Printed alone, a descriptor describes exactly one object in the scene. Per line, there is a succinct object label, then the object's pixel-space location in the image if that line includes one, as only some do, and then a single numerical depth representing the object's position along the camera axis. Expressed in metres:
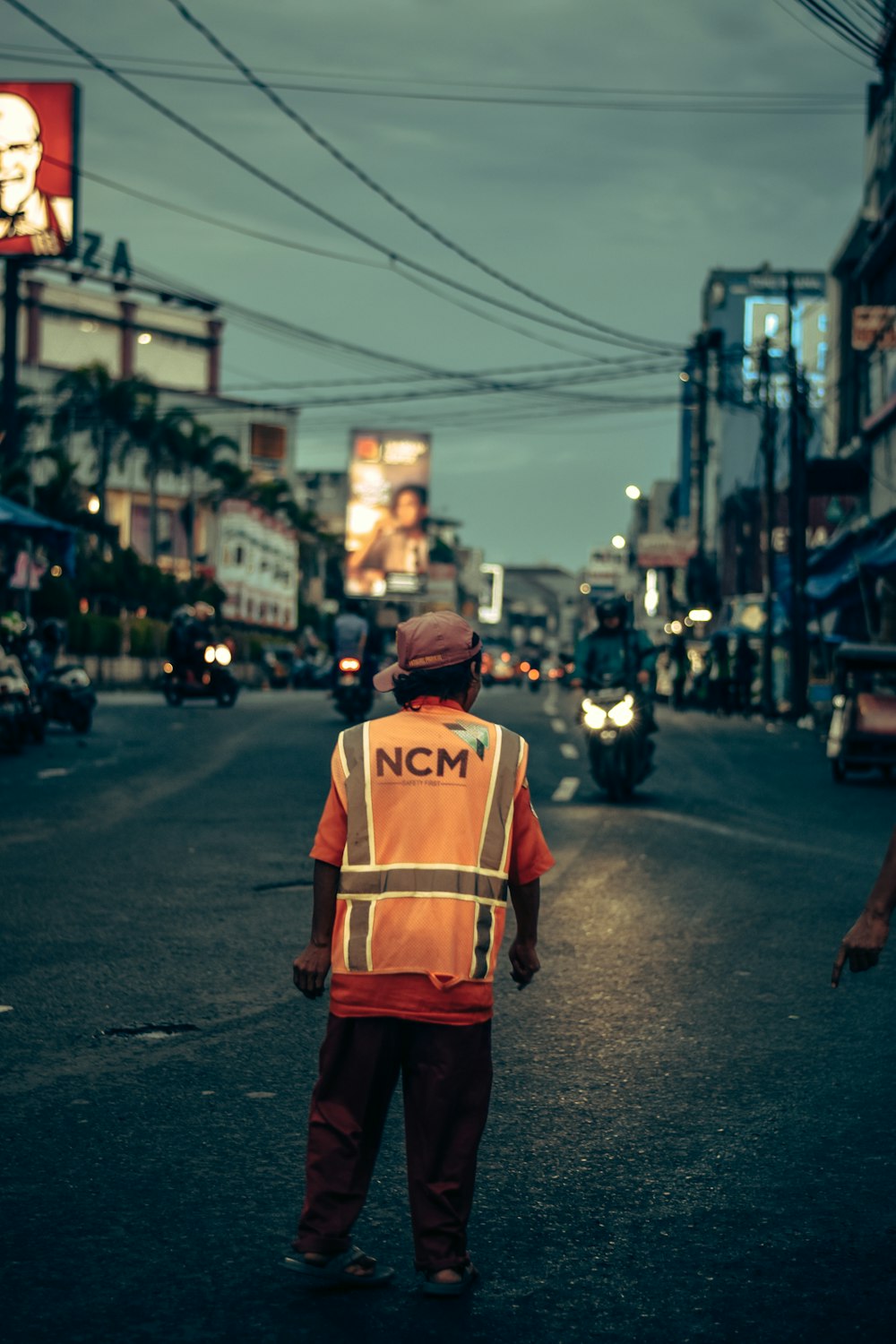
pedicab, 20.16
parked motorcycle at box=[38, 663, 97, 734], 26.27
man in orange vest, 4.09
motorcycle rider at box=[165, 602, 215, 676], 35.53
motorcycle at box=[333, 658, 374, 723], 28.27
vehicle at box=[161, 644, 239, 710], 36.09
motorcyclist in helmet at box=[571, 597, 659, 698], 16.62
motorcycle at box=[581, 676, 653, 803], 16.59
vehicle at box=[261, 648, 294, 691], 65.88
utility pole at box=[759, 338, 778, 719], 42.97
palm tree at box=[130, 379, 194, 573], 77.81
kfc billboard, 41.19
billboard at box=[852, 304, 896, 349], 37.56
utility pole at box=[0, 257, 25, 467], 32.84
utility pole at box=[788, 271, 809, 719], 41.03
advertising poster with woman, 100.38
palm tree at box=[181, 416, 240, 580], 82.94
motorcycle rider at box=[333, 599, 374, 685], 28.91
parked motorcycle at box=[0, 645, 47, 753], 21.80
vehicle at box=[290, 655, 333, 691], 68.25
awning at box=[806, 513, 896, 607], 39.69
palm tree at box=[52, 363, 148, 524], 75.50
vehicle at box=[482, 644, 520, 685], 83.56
